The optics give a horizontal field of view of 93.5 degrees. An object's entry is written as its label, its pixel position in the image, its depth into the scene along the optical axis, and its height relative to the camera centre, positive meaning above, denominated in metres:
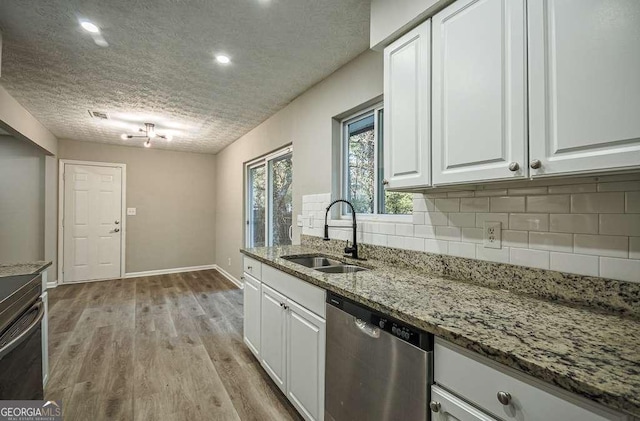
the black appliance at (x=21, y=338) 1.23 -0.56
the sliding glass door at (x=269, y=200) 3.84 +0.18
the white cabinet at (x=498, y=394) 0.68 -0.46
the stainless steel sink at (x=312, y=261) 2.35 -0.38
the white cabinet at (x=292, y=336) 1.57 -0.76
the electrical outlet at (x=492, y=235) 1.43 -0.11
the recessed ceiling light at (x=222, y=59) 2.33 +1.21
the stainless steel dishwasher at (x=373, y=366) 1.00 -0.59
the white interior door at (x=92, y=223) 4.93 -0.17
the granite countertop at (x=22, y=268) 1.74 -0.35
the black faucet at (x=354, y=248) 2.21 -0.27
